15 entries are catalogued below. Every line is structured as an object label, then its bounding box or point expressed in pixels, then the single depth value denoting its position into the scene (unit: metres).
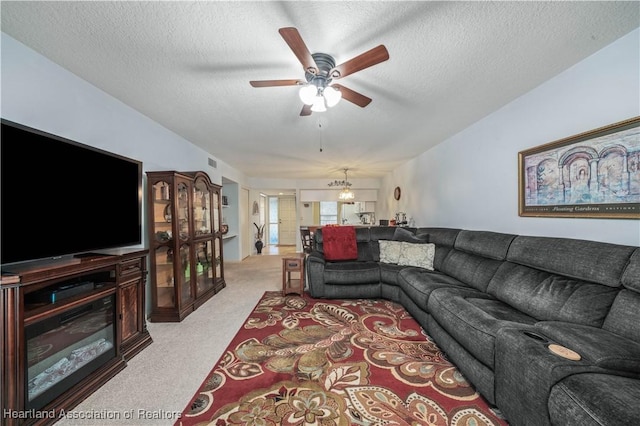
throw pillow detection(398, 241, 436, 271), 3.28
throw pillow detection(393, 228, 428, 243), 3.61
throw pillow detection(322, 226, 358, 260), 3.72
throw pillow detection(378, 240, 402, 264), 3.55
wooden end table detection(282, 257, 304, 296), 3.59
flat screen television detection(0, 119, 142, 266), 1.35
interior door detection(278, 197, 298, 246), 9.84
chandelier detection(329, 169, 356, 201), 6.56
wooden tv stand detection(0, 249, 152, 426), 1.23
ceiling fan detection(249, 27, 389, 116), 1.45
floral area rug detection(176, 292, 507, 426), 1.44
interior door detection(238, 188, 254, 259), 6.56
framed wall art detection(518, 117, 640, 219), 1.64
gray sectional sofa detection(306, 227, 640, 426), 1.01
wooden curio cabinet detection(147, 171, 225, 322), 2.81
